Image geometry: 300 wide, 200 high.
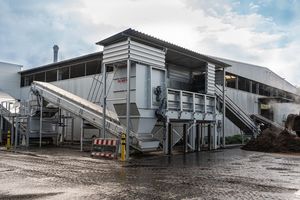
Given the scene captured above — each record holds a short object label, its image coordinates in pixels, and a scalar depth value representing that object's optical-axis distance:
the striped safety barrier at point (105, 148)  15.58
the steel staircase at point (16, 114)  22.08
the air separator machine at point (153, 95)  16.30
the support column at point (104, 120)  17.47
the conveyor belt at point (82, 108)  17.22
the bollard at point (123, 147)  14.85
